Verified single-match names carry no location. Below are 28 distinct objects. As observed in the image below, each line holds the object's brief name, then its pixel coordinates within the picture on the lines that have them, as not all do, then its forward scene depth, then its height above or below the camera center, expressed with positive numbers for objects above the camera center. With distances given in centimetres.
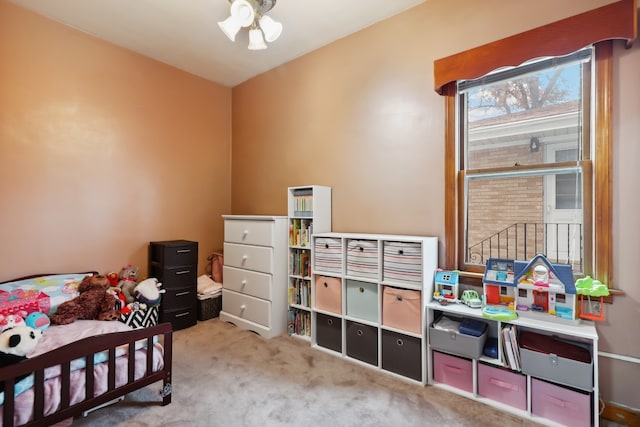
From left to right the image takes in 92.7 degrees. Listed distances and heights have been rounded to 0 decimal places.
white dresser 289 -61
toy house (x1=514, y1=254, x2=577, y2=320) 178 -44
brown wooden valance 167 +106
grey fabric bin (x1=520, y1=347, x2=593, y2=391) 161 -86
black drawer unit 304 -66
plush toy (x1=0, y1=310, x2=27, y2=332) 188 -68
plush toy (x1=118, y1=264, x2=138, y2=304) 286 -65
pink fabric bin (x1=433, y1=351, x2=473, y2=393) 200 -105
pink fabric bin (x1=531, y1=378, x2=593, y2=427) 164 -106
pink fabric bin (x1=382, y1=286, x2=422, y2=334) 214 -69
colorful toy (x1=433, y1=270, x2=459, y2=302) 215 -52
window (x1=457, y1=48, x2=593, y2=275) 193 +37
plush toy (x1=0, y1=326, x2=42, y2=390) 152 -69
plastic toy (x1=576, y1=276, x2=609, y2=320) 172 -46
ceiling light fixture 213 +141
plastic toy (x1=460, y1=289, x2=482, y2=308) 205 -58
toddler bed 143 -84
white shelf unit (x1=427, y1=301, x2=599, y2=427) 164 -98
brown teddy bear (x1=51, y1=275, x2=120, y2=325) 228 -72
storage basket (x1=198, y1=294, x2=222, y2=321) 331 -102
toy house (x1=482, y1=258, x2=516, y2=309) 200 -45
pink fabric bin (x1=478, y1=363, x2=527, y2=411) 182 -106
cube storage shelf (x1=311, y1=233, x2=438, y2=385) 215 -65
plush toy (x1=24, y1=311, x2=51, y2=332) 205 -73
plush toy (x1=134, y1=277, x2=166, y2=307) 280 -73
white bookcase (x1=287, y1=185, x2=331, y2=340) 287 -26
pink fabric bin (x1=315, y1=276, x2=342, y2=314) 255 -68
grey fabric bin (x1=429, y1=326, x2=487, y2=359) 192 -84
